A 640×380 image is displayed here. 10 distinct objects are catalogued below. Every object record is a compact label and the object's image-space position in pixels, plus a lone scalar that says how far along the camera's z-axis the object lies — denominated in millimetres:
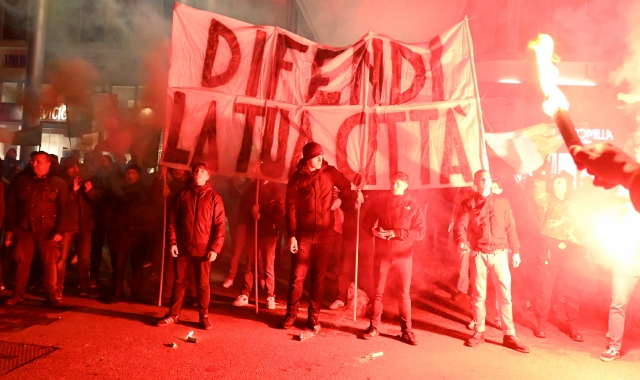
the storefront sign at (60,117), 17188
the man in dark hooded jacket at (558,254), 6055
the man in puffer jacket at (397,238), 5629
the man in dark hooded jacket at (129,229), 6656
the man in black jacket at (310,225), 5773
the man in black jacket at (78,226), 6543
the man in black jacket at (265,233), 6760
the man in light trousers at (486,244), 5480
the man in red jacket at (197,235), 5648
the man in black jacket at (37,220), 6227
